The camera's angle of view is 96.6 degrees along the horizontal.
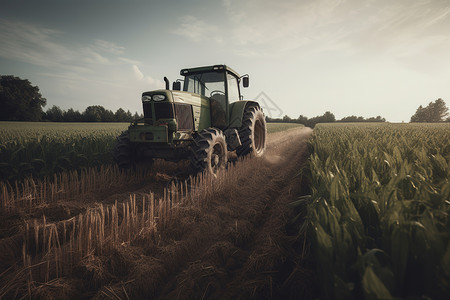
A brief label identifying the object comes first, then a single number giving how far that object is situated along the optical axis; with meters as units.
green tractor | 4.32
